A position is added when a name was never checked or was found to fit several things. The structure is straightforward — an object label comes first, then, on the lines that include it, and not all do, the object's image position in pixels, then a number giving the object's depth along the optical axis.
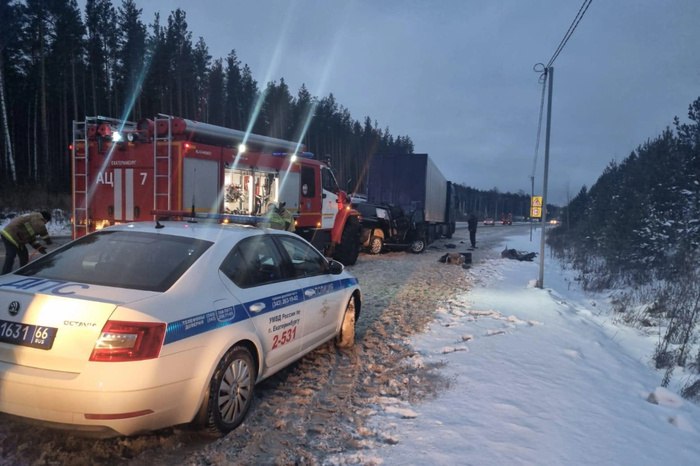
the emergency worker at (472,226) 25.58
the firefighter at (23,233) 8.16
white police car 2.86
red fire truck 9.29
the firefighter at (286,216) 10.45
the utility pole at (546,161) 11.57
